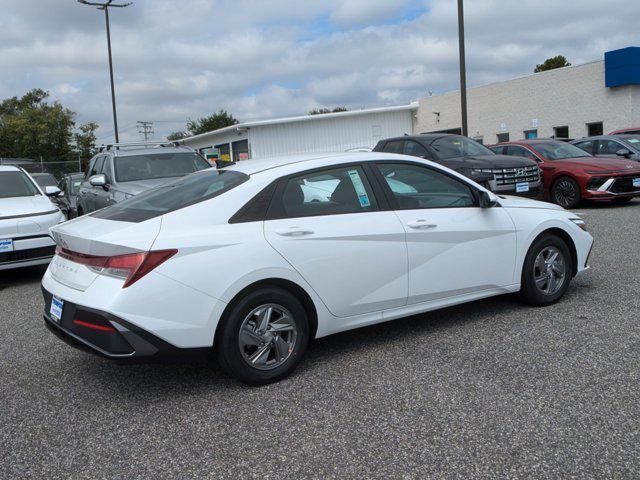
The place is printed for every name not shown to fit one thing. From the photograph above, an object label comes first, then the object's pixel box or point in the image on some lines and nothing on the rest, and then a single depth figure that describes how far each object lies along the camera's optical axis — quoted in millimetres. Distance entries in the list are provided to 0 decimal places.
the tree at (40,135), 46812
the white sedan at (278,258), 3553
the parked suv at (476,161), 11000
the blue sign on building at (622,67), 24422
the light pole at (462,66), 17438
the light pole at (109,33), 26828
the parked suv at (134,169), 9102
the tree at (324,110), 82169
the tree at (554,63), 60969
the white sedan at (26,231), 7453
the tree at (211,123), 77062
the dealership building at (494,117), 25562
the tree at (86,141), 48344
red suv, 12234
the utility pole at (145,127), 82812
